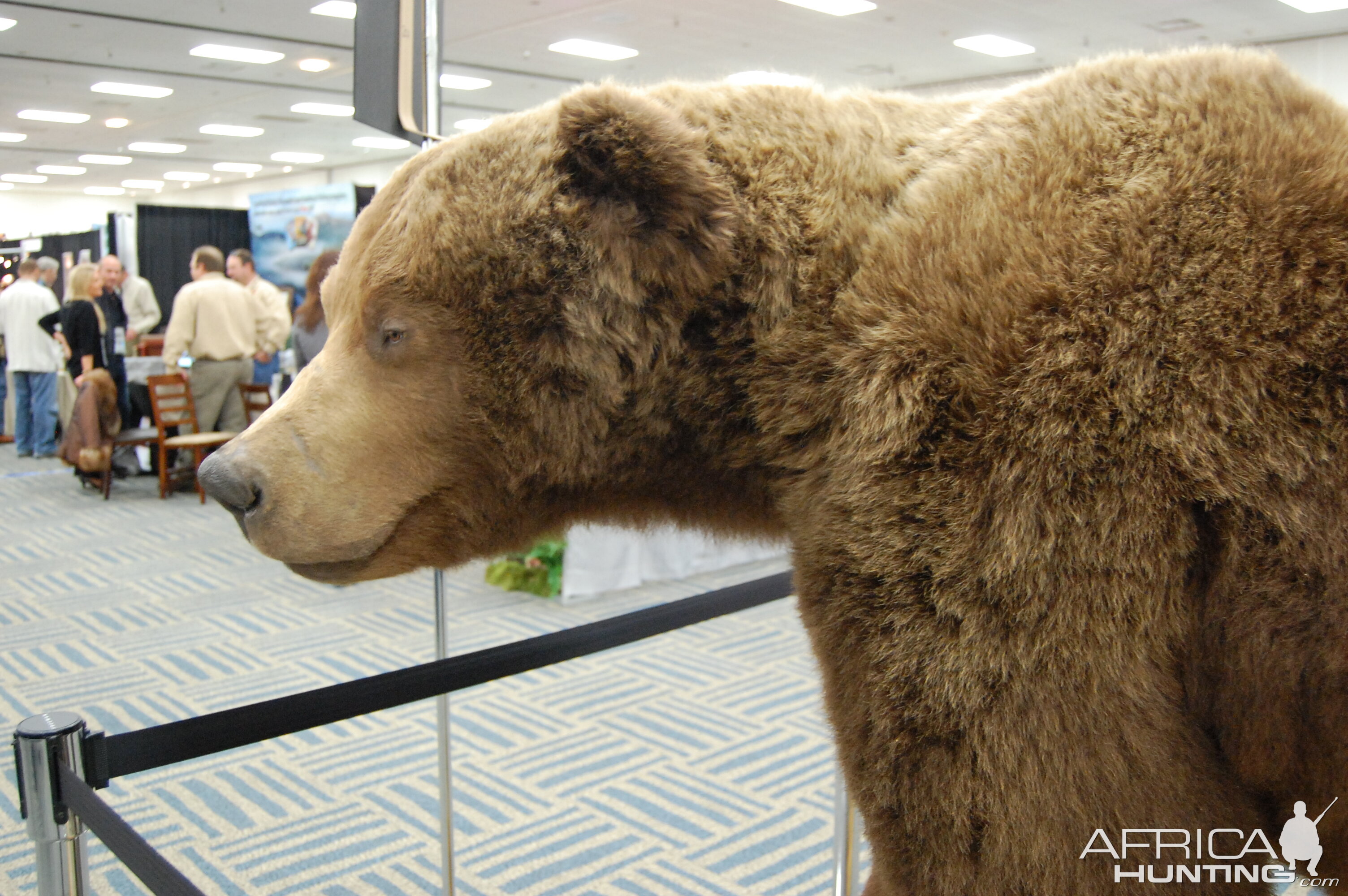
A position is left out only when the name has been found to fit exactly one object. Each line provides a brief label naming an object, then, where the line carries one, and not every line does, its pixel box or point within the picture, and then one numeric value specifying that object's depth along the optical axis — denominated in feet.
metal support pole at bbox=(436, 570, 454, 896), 6.58
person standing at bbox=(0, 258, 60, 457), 31.07
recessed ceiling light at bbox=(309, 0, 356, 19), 31.71
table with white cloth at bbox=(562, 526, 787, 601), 17.07
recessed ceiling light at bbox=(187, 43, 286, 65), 37.78
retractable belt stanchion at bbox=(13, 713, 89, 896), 3.78
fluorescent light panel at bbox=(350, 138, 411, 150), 62.80
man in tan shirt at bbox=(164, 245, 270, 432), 24.82
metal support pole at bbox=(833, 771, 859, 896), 7.11
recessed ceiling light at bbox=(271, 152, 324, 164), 68.39
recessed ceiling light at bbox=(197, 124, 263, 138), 56.34
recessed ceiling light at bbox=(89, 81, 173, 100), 43.56
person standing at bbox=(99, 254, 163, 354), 32.27
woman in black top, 27.09
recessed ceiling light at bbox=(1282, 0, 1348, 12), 27.50
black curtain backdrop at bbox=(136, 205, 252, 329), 53.31
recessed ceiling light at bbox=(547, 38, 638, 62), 38.17
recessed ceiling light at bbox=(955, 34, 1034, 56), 35.65
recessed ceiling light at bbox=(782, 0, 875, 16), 31.35
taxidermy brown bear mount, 2.82
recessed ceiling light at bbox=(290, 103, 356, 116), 49.96
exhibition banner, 46.14
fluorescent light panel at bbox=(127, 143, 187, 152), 61.77
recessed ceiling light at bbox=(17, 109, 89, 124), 48.34
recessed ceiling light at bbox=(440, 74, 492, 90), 45.06
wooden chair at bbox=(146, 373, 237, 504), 25.45
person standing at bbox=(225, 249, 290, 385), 26.96
